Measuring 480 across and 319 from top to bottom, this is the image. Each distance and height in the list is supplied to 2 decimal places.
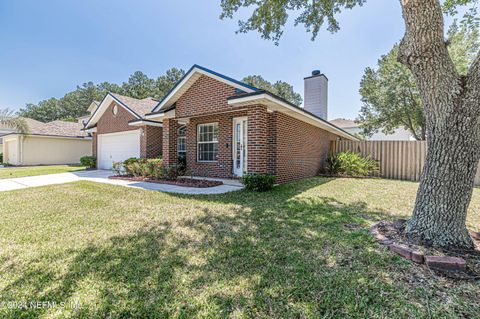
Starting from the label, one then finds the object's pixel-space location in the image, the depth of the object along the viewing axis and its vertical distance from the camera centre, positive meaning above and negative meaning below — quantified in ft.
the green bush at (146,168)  31.89 -2.35
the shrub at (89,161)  51.62 -2.09
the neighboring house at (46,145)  64.18 +2.12
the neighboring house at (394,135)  85.92 +7.91
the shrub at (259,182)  22.94 -2.90
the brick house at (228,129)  24.36 +3.74
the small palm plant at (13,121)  56.80 +8.08
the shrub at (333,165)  38.83 -1.80
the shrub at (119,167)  40.60 -2.80
